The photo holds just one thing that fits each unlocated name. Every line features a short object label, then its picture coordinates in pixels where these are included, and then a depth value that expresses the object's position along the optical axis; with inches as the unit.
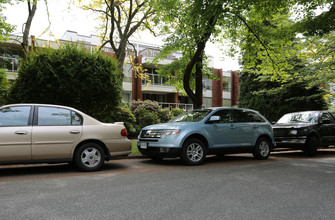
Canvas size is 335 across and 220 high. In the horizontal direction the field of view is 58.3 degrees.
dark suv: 438.6
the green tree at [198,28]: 391.2
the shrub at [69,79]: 445.1
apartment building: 1322.8
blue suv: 320.2
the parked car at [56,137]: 253.0
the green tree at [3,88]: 440.3
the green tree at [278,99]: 1097.4
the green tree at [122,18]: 742.5
